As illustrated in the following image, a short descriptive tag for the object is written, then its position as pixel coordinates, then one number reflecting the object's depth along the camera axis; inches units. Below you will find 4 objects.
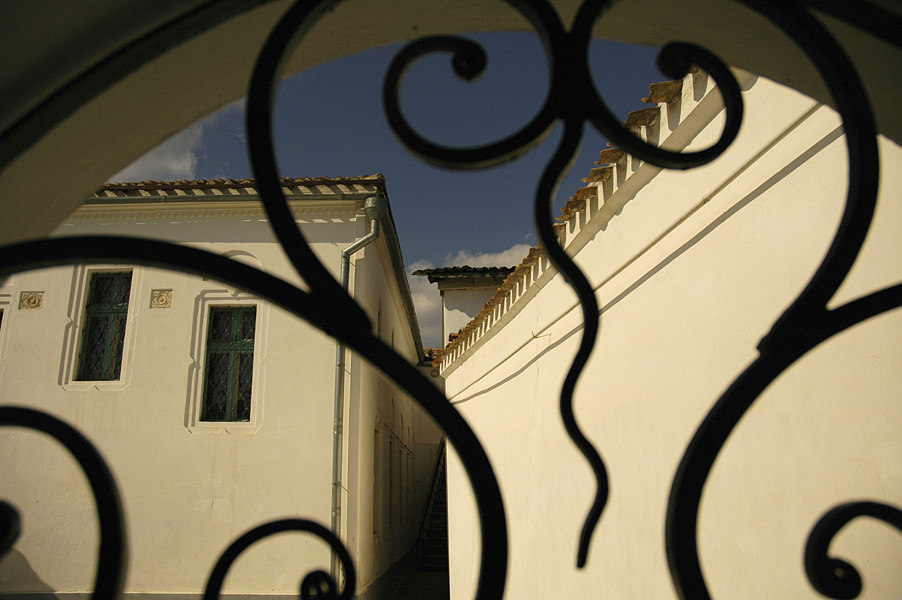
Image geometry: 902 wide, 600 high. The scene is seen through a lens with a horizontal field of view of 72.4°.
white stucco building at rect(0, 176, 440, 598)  260.7
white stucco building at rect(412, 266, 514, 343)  485.1
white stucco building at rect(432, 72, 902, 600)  69.5
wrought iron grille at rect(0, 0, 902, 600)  20.3
